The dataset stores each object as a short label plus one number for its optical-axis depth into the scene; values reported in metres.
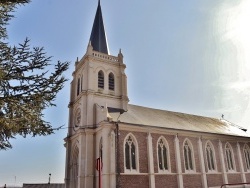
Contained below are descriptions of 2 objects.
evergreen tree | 8.22
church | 22.52
